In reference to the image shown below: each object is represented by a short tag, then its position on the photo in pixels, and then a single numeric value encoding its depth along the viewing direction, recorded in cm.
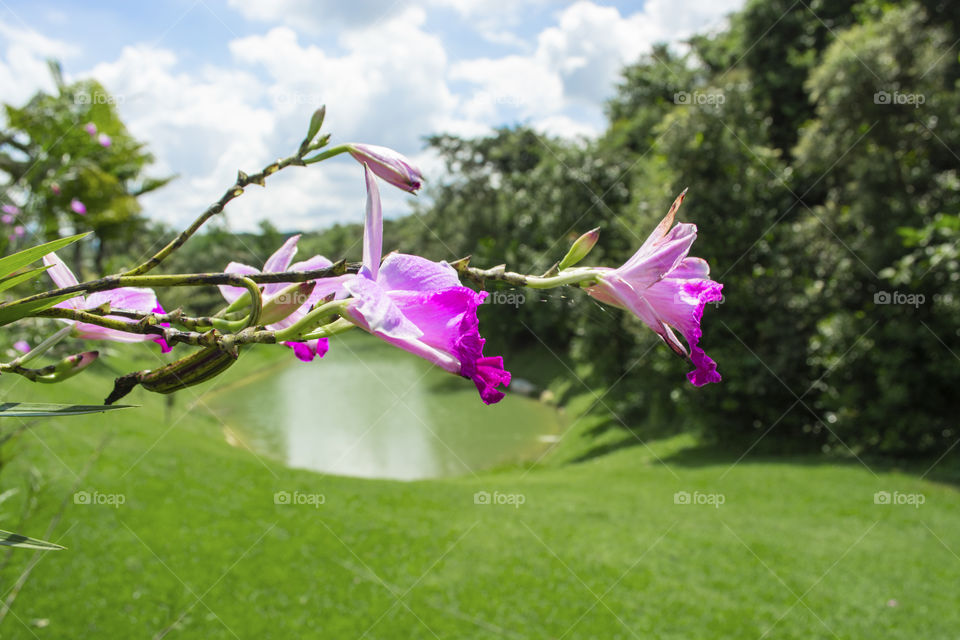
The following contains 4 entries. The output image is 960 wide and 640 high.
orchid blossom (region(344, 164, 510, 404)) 35
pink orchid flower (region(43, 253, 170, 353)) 47
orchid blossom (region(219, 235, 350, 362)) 44
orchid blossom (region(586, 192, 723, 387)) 42
